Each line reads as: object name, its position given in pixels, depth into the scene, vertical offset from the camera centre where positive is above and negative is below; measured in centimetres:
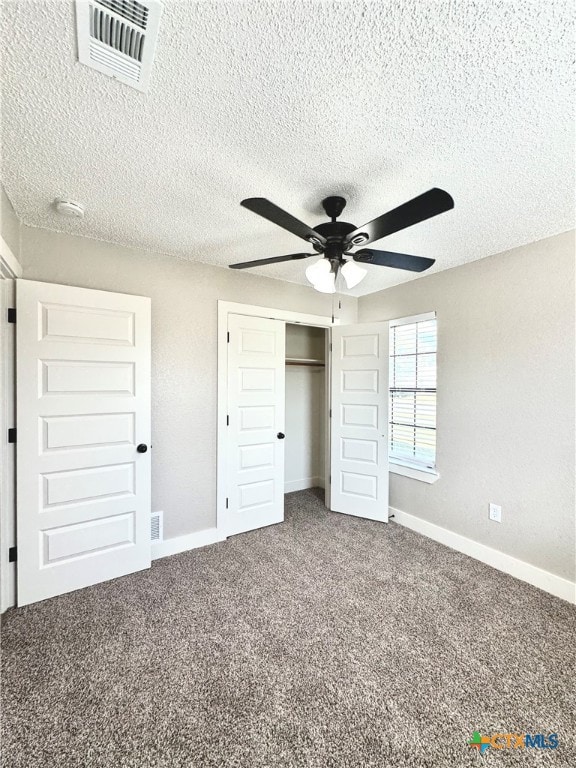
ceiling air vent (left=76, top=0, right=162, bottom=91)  96 +110
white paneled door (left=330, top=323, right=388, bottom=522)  343 -43
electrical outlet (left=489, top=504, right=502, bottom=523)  265 -109
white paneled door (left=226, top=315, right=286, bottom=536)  315 -42
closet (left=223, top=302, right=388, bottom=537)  313 -37
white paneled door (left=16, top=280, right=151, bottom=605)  218 -40
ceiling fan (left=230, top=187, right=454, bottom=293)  141 +74
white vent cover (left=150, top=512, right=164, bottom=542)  273 -124
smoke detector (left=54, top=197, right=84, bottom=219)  199 +109
